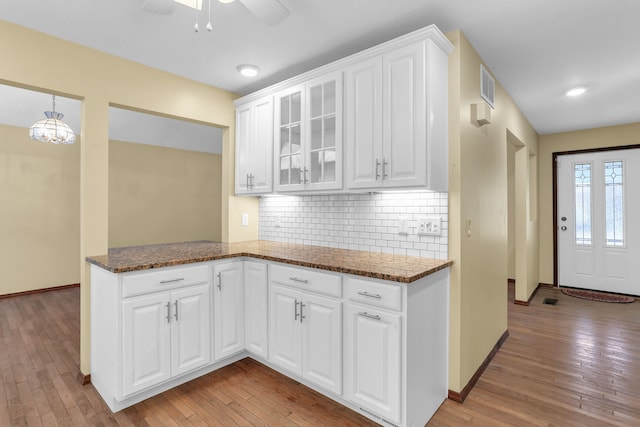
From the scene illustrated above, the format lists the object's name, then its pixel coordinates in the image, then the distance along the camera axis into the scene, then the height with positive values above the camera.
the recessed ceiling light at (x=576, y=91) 3.21 +1.25
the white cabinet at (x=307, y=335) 2.07 -0.84
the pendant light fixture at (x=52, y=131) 3.54 +0.93
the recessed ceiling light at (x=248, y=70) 2.78 +1.27
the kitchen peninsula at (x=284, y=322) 1.84 -0.73
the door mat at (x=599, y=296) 4.49 -1.20
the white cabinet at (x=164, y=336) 2.08 -0.85
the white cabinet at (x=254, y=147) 3.00 +0.66
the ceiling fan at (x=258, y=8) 1.63 +1.07
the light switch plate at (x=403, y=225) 2.42 -0.08
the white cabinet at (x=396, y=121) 2.03 +0.62
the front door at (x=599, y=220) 4.62 -0.10
